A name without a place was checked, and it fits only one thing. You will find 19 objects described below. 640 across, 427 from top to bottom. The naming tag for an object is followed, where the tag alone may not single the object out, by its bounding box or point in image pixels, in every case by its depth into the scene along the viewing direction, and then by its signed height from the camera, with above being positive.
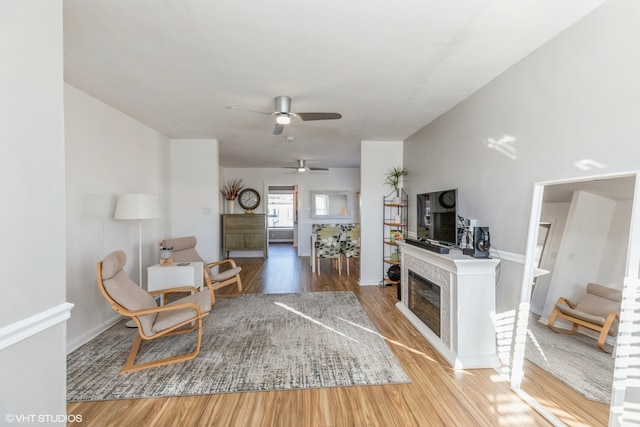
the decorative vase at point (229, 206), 7.46 +0.16
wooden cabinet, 6.80 -0.49
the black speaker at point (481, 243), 2.43 -0.27
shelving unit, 4.71 -0.24
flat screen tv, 2.77 -0.06
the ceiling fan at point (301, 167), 6.52 +1.05
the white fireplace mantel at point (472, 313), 2.39 -0.87
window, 11.17 +0.11
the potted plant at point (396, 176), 4.78 +0.61
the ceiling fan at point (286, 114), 2.86 +0.99
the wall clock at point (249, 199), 8.16 +0.37
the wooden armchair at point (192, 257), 3.91 -0.65
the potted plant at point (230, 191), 7.46 +0.57
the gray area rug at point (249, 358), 2.14 -1.30
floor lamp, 3.09 +0.05
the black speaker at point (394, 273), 4.40 -0.95
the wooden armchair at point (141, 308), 2.30 -0.85
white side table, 3.25 -0.75
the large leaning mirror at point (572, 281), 1.51 -0.44
